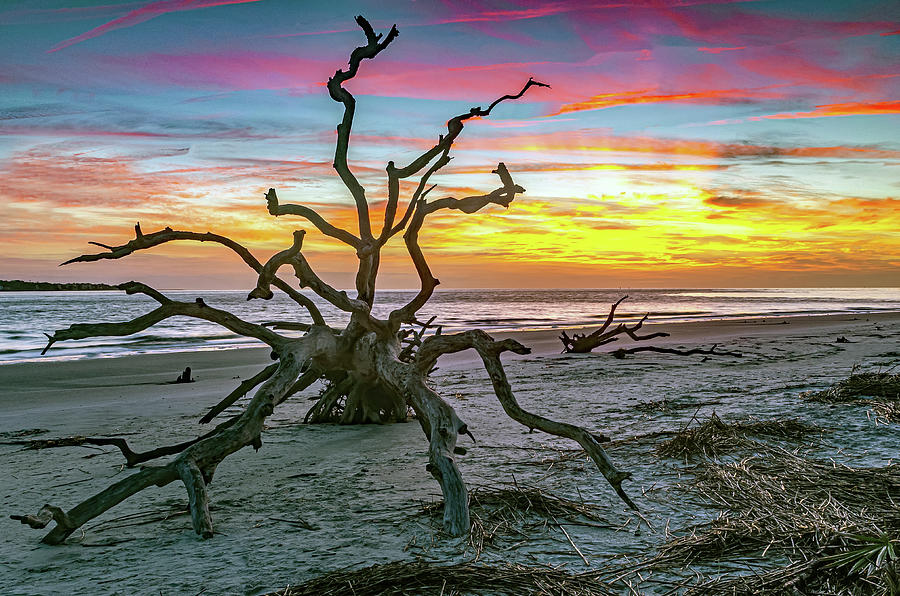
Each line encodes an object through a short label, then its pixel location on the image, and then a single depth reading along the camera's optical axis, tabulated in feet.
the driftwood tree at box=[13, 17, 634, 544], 12.32
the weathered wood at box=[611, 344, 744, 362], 43.67
